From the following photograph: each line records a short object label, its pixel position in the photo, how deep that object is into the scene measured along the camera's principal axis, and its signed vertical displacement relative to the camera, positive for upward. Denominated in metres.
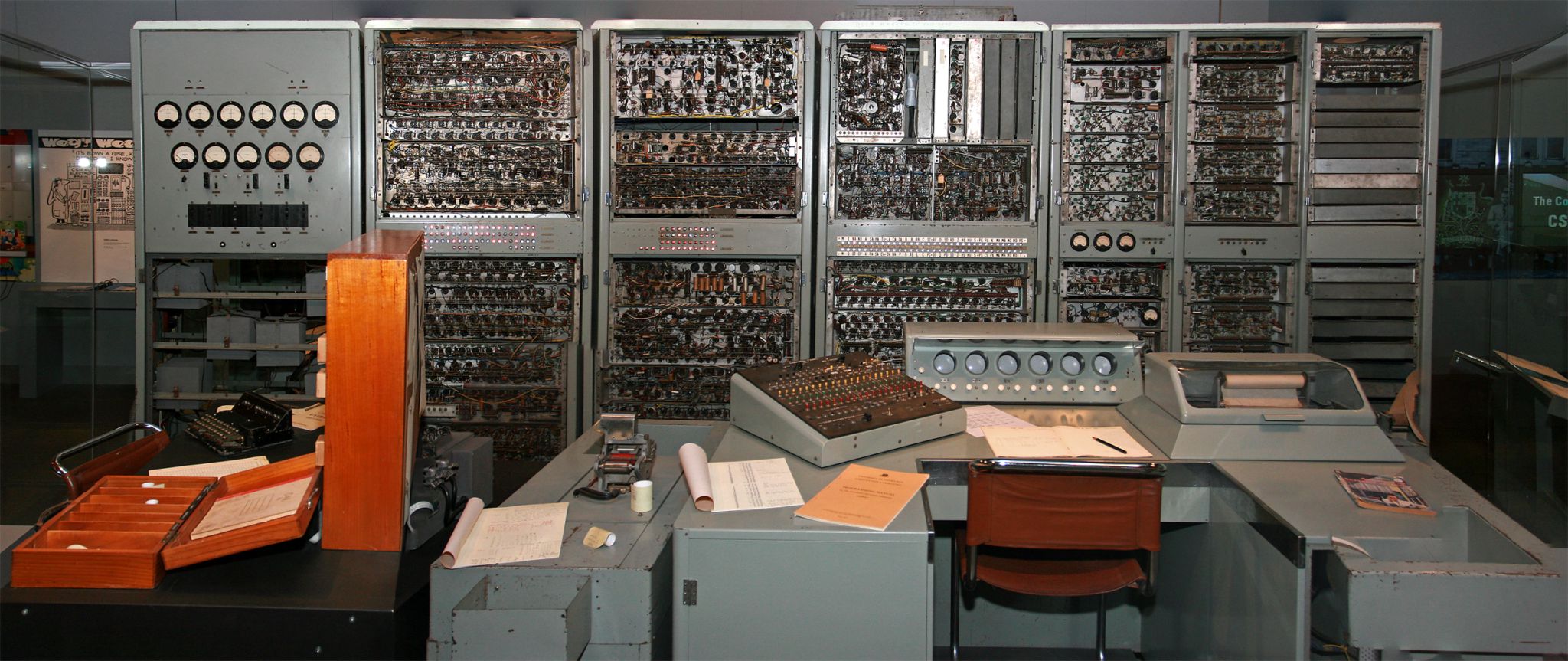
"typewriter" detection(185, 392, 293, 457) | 2.56 -0.44
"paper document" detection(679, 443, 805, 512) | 1.96 -0.46
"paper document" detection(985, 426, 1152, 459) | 2.32 -0.41
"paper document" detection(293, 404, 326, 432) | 2.84 -0.45
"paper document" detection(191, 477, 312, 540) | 1.79 -0.48
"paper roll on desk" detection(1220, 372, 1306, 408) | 2.40 -0.25
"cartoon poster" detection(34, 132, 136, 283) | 5.43 +0.42
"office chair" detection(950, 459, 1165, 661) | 2.13 -0.52
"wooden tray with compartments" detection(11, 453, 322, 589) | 1.68 -0.51
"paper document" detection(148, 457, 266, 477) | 2.25 -0.49
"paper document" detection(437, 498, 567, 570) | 1.79 -0.53
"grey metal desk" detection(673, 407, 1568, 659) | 1.69 -0.58
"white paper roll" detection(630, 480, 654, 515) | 2.06 -0.49
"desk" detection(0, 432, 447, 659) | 1.61 -0.63
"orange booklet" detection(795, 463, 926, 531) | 1.89 -0.47
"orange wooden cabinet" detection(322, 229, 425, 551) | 1.82 -0.24
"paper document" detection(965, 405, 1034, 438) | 2.60 -0.39
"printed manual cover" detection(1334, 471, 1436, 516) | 1.94 -0.45
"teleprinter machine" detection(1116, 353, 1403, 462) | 2.28 -0.31
